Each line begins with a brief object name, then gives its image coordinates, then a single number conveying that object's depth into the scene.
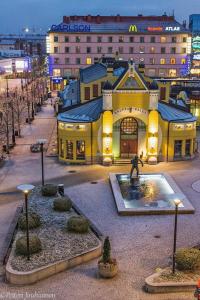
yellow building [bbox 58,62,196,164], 46.53
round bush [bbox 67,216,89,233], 27.83
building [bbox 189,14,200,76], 157.25
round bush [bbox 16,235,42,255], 24.85
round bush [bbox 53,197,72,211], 31.84
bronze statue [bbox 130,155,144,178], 38.50
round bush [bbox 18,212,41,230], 28.58
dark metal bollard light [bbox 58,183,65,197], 36.50
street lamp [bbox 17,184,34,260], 22.64
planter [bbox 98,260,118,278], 23.23
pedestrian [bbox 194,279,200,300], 20.19
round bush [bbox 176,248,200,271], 23.52
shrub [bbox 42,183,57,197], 35.19
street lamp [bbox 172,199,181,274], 23.08
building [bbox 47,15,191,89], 118.62
